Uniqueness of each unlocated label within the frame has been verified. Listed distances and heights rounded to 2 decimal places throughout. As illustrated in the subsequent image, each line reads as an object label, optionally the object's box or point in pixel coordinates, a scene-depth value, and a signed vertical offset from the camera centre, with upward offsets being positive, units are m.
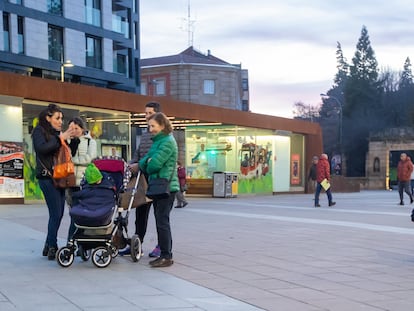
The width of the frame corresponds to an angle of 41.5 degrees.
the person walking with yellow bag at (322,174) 18.17 -0.48
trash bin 23.50 -1.01
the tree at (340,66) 111.38 +19.20
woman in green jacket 6.43 -0.09
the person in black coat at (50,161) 6.57 +0.02
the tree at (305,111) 97.45 +8.89
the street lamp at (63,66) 33.72 +6.09
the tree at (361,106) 74.38 +8.17
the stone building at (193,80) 58.38 +8.80
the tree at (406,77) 96.01 +15.29
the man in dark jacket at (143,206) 7.18 -0.59
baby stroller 6.18 -0.64
